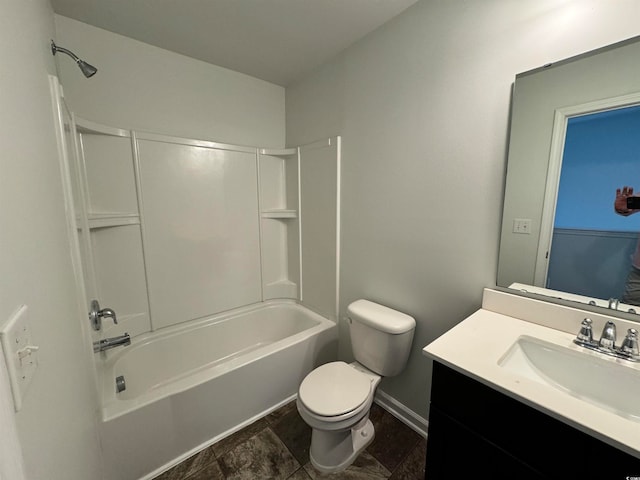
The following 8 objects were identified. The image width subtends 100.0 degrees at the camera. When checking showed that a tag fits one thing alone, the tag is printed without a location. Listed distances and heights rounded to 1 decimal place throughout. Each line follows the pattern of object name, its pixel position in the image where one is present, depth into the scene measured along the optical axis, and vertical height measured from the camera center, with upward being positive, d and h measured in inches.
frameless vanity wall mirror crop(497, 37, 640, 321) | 36.2 +3.8
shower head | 44.1 +24.0
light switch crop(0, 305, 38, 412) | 16.2 -9.7
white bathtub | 51.5 -42.8
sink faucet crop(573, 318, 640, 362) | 34.1 -18.3
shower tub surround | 55.3 -21.1
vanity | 25.9 -22.6
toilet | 50.6 -37.5
